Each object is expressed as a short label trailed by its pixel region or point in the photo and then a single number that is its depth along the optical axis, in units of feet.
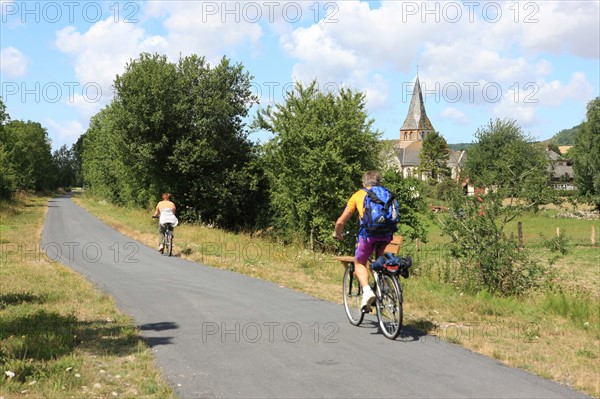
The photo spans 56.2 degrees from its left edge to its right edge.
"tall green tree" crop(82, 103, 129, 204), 100.21
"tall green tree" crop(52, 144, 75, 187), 497.87
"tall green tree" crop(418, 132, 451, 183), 297.12
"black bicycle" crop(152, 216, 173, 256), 55.65
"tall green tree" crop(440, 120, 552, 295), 34.14
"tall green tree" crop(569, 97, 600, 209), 199.00
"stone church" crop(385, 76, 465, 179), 476.95
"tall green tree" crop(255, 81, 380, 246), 71.77
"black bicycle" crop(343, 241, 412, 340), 21.63
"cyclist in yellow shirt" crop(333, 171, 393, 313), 22.76
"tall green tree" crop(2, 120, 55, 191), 233.55
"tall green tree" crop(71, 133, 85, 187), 439.22
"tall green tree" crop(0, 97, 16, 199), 158.81
